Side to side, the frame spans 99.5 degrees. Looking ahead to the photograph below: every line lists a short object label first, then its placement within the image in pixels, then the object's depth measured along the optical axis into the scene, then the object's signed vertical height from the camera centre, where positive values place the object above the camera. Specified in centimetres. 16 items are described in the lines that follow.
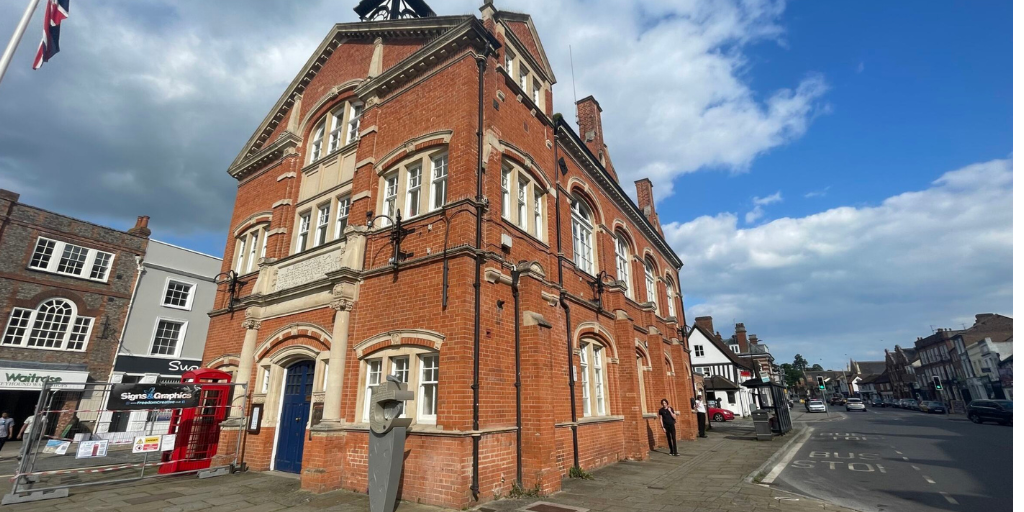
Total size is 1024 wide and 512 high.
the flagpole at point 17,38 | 753 +625
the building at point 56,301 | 1956 +480
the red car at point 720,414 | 3359 -127
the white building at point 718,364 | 4131 +304
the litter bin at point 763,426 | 1844 -120
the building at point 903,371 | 7762 +436
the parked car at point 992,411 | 2542 -104
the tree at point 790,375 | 8700 +420
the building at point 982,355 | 4678 +420
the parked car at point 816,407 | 4909 -120
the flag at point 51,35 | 830 +678
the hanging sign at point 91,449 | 859 -85
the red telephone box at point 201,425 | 1132 -55
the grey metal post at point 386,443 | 695 -65
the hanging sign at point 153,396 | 919 +18
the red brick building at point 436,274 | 860 +298
